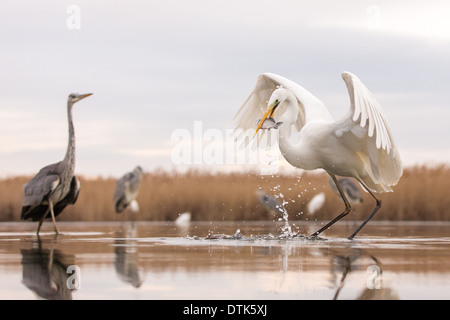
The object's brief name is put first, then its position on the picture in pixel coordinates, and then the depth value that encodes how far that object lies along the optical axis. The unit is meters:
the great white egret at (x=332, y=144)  9.43
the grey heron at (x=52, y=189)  11.84
